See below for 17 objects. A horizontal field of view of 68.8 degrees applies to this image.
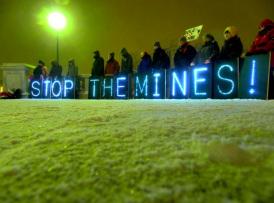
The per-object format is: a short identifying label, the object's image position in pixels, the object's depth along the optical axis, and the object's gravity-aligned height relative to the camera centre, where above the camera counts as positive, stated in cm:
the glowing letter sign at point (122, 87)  568 +26
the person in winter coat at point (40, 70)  866 +110
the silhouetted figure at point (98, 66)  722 +108
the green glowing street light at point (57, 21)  996 +375
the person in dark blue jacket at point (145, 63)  610 +103
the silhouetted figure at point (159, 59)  583 +110
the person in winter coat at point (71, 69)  851 +114
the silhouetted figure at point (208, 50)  477 +114
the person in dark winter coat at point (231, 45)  436 +115
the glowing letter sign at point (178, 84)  445 +29
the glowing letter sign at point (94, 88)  635 +25
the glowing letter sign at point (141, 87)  514 +25
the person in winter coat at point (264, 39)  382 +115
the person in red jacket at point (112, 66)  696 +105
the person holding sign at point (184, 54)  524 +113
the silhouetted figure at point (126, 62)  665 +115
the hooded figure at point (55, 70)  863 +111
